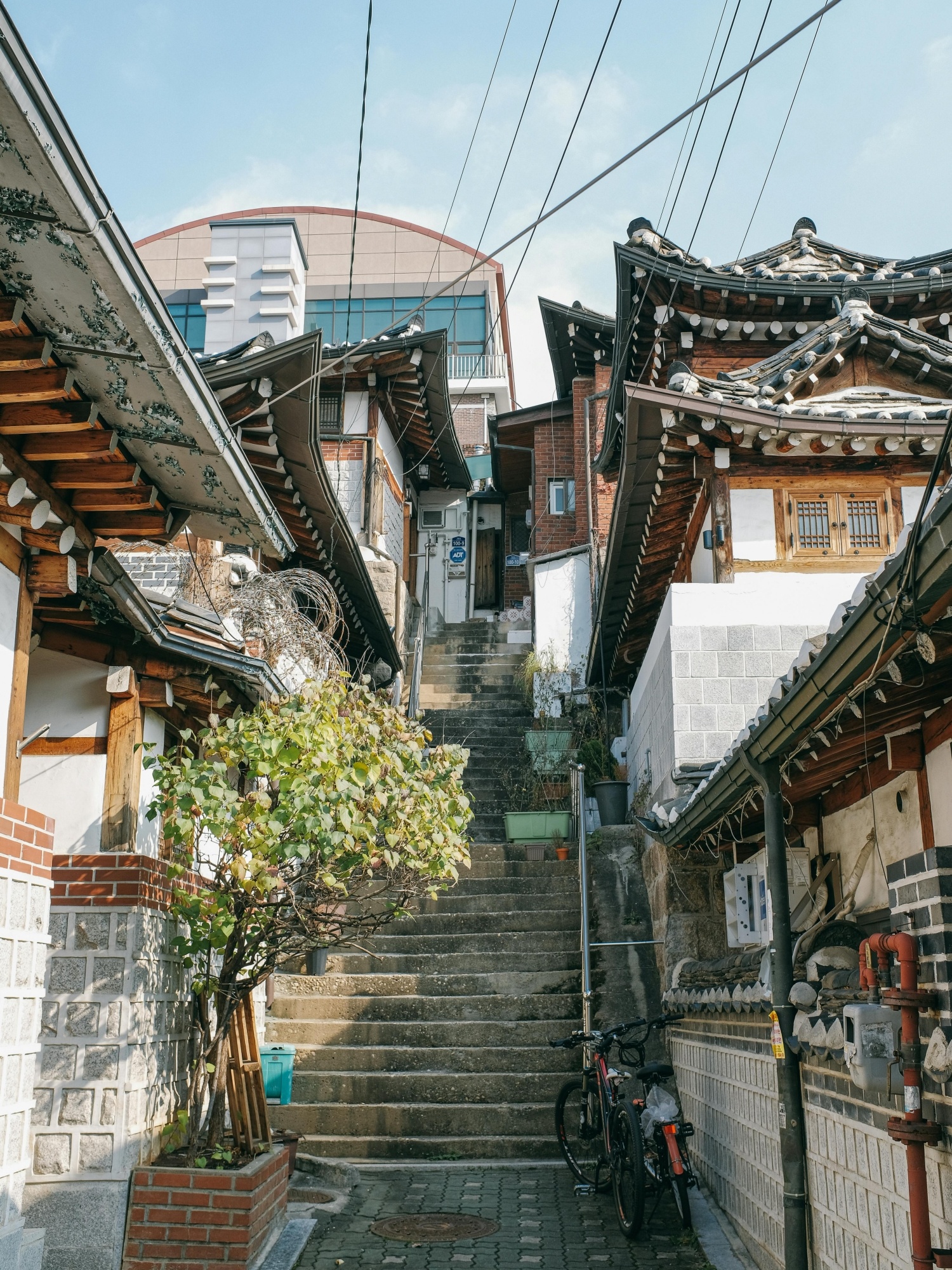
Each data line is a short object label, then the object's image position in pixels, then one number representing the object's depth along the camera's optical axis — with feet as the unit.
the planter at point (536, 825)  44.06
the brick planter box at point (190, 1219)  19.24
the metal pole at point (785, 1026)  17.24
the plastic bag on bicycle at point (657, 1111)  23.90
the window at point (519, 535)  90.89
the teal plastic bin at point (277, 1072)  29.66
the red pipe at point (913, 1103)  11.37
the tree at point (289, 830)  20.42
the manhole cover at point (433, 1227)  22.85
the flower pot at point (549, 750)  52.21
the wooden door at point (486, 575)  90.17
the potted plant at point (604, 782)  45.06
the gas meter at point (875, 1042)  12.46
